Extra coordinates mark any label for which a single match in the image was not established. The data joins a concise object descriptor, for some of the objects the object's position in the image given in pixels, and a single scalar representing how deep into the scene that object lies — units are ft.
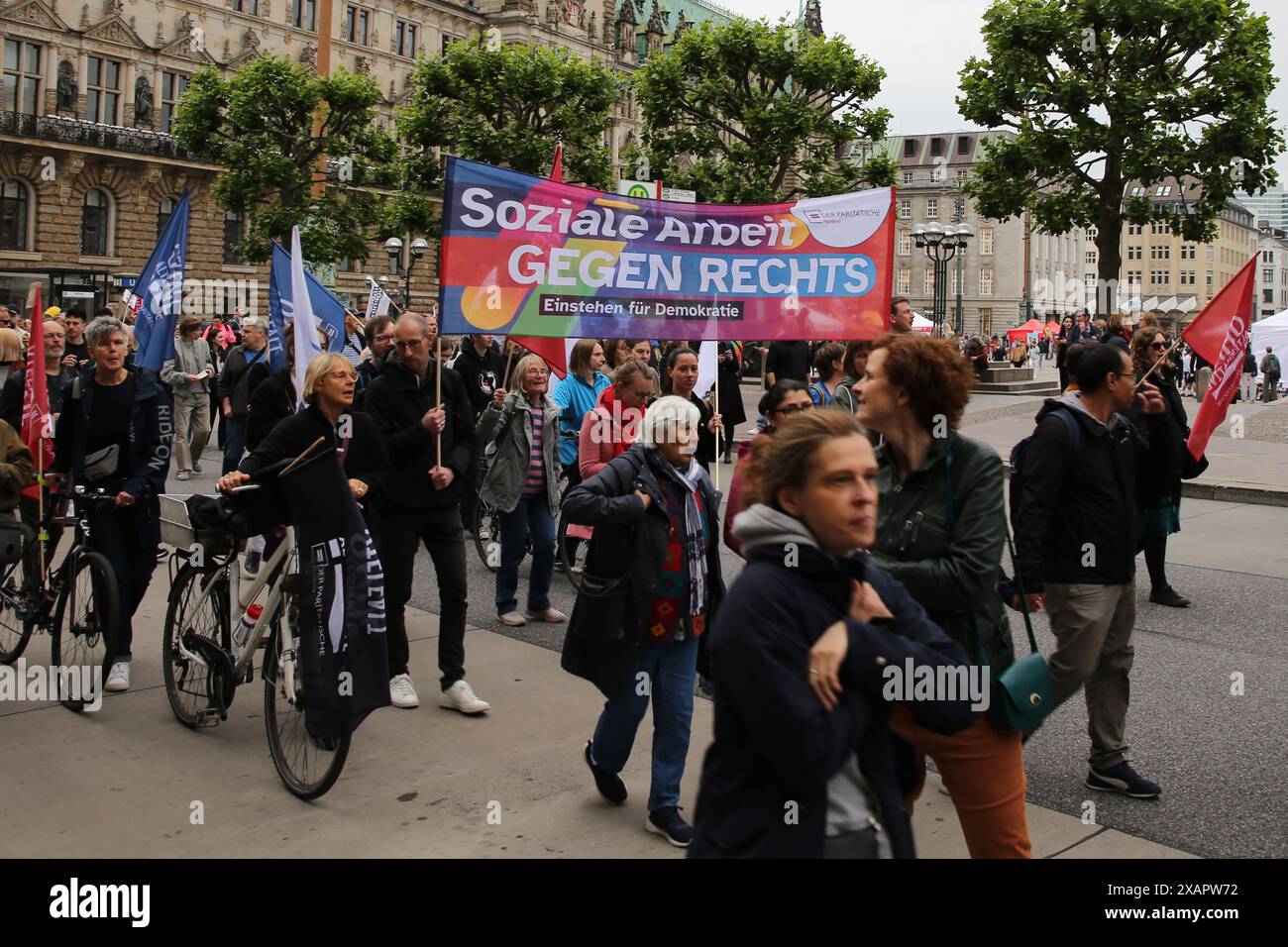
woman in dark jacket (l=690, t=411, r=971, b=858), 7.80
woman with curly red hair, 11.85
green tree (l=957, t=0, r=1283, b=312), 105.50
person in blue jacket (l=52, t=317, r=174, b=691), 21.22
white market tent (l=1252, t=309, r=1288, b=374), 123.34
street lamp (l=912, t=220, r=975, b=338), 104.27
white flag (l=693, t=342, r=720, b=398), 29.81
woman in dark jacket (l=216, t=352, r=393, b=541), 17.90
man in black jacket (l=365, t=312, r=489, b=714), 20.79
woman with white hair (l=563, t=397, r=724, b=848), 15.24
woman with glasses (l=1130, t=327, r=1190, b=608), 24.48
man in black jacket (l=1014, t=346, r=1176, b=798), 16.22
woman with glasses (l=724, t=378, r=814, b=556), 18.20
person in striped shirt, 27.45
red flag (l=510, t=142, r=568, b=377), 23.31
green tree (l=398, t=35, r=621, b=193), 149.07
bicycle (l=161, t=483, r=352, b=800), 16.89
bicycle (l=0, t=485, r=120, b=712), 20.36
